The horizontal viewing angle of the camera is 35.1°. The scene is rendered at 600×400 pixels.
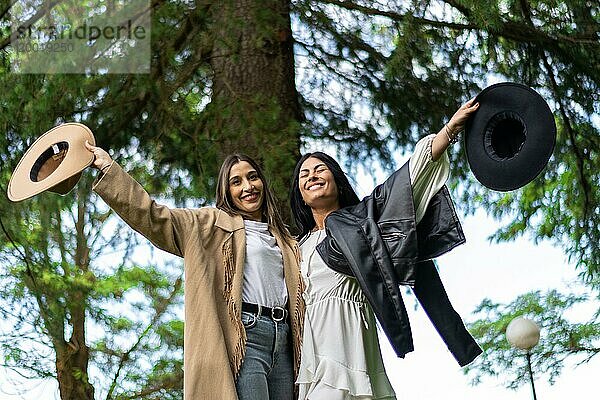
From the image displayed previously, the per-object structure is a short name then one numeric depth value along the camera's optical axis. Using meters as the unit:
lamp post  6.82
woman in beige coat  3.02
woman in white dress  3.05
